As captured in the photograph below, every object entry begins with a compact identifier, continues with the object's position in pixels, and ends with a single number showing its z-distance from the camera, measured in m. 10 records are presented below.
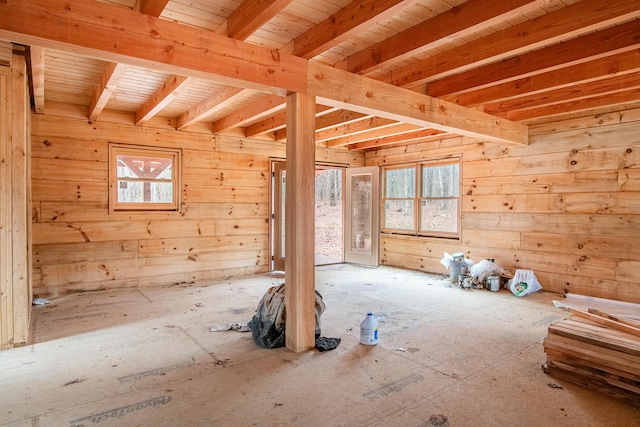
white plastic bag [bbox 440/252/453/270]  5.74
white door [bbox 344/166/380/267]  6.88
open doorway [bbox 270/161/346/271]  6.44
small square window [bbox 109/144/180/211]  5.10
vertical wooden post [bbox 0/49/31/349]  2.84
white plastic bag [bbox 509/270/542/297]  4.84
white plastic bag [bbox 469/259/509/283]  5.19
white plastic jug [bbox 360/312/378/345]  3.09
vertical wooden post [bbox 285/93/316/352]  2.90
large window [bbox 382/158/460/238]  6.24
